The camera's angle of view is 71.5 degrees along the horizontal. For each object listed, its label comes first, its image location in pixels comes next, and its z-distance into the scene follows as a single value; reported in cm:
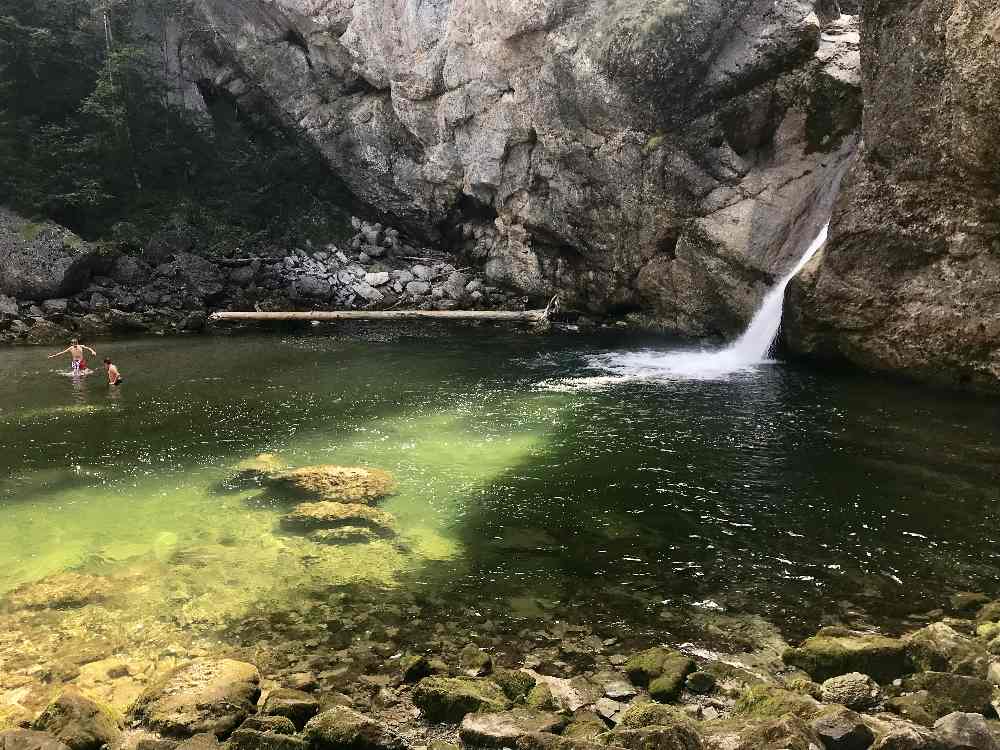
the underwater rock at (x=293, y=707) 618
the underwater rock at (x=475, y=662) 697
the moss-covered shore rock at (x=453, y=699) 620
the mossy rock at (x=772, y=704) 579
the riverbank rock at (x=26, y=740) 550
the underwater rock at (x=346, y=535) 1014
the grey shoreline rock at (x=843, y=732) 529
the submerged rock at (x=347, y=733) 576
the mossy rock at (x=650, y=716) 572
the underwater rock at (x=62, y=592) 842
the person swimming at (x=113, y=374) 2008
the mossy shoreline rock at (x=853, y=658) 670
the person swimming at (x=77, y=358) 2111
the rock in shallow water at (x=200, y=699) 603
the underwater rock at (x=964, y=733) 511
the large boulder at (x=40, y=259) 3058
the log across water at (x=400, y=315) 3050
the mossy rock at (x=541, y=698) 629
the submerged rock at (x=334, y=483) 1174
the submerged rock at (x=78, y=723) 579
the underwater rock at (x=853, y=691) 616
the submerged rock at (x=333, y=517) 1062
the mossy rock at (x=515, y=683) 654
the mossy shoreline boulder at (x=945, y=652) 643
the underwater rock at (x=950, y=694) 592
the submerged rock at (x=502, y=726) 571
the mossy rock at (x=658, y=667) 663
